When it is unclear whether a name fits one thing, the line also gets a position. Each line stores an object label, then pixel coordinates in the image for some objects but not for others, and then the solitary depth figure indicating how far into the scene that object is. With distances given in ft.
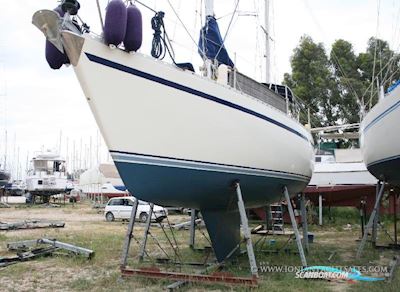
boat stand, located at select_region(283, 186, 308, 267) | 26.27
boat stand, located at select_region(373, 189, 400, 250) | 34.43
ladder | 47.00
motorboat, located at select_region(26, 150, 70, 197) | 115.00
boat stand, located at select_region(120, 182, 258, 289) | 21.24
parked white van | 65.41
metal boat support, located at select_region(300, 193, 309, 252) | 35.04
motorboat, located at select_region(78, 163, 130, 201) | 104.33
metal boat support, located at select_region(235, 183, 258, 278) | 21.36
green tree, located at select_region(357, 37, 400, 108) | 89.20
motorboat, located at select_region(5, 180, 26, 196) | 162.38
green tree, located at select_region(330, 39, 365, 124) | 91.61
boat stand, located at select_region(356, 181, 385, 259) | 30.73
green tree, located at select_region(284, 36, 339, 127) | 93.20
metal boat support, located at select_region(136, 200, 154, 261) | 27.32
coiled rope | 21.94
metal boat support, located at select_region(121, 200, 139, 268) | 23.82
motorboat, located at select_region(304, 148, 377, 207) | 57.19
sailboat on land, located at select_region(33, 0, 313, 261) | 19.01
